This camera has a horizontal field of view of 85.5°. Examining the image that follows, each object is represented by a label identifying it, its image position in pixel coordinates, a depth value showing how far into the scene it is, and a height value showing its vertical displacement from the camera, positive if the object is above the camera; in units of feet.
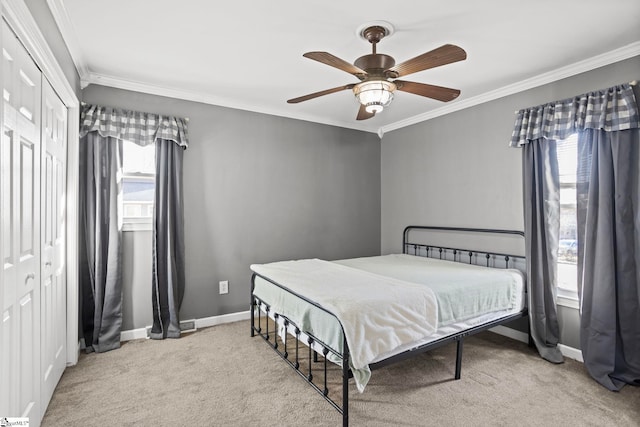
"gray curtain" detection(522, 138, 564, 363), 9.91 -0.95
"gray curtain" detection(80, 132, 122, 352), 10.10 -0.87
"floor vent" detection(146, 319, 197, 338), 11.64 -3.72
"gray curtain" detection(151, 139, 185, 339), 11.02 -0.84
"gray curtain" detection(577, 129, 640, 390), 8.32 -1.16
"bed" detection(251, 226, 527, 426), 6.73 -2.07
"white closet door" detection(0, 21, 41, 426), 4.95 -0.22
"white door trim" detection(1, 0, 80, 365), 8.98 +0.01
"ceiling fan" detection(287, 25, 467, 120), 6.54 +2.97
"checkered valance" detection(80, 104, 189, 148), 10.09 +2.81
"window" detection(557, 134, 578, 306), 9.91 -0.16
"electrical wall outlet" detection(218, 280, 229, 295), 12.51 -2.56
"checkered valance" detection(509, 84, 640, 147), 8.42 +2.65
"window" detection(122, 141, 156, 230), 10.96 +1.08
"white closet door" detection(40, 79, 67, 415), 7.00 -0.58
